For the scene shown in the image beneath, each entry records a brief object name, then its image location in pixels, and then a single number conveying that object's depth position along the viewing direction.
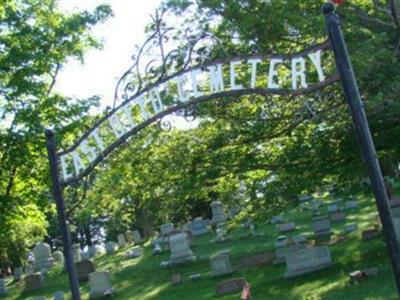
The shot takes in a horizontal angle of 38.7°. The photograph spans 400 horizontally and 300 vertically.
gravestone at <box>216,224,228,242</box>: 24.05
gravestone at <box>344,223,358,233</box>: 18.60
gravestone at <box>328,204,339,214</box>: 23.45
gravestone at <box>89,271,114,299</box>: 17.83
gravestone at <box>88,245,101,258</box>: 34.01
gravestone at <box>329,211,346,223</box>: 21.48
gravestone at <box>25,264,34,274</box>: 29.60
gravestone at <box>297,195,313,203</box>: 29.81
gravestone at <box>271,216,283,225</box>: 26.09
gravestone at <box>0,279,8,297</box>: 24.05
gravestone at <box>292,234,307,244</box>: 17.56
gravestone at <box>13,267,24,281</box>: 29.07
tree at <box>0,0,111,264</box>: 15.00
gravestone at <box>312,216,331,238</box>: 18.89
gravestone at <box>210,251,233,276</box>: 16.48
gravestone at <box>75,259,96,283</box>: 21.90
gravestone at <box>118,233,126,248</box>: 34.92
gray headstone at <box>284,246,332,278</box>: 13.91
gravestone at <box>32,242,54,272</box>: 29.26
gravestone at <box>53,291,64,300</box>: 18.16
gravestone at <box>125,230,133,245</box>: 37.00
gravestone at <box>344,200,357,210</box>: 24.30
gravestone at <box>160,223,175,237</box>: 29.56
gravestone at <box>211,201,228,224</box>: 31.47
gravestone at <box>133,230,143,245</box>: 34.25
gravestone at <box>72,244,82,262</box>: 30.47
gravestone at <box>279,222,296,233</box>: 22.42
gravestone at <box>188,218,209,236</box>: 29.06
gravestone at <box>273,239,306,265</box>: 14.91
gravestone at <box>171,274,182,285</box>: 16.95
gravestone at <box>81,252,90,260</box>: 31.40
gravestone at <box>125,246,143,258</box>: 25.73
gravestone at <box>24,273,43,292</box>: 22.73
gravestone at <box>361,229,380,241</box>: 16.28
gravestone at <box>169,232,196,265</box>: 20.38
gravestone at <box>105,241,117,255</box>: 32.03
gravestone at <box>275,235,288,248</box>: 18.27
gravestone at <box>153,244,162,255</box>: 24.62
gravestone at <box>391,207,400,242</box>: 13.09
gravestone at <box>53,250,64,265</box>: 32.16
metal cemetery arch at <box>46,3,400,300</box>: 5.09
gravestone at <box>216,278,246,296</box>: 13.68
